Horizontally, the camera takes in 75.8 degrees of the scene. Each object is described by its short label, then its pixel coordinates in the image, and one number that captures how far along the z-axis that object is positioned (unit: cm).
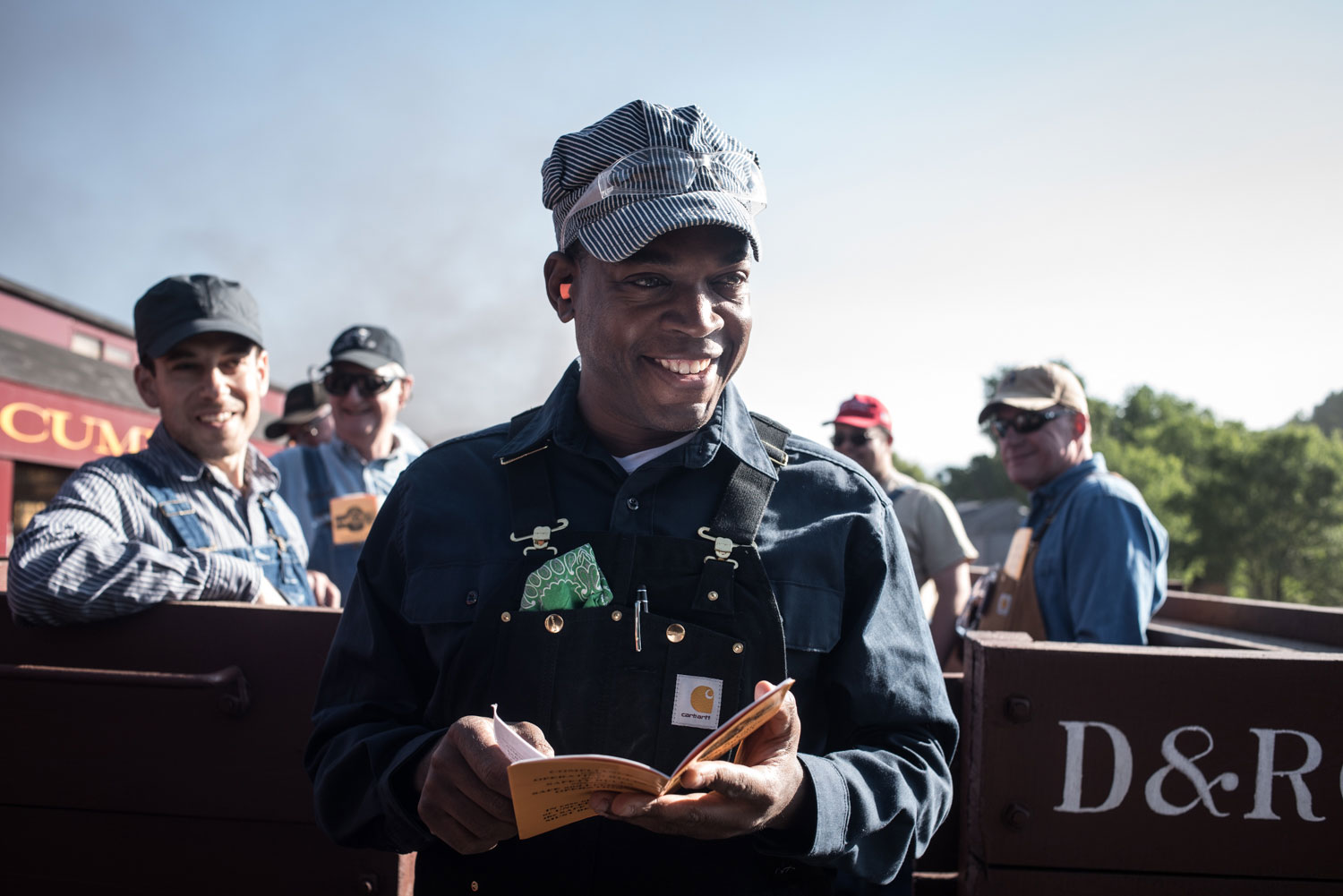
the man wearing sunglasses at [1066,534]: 335
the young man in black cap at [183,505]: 227
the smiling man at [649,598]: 154
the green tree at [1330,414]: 12049
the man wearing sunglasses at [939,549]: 488
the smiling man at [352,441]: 464
